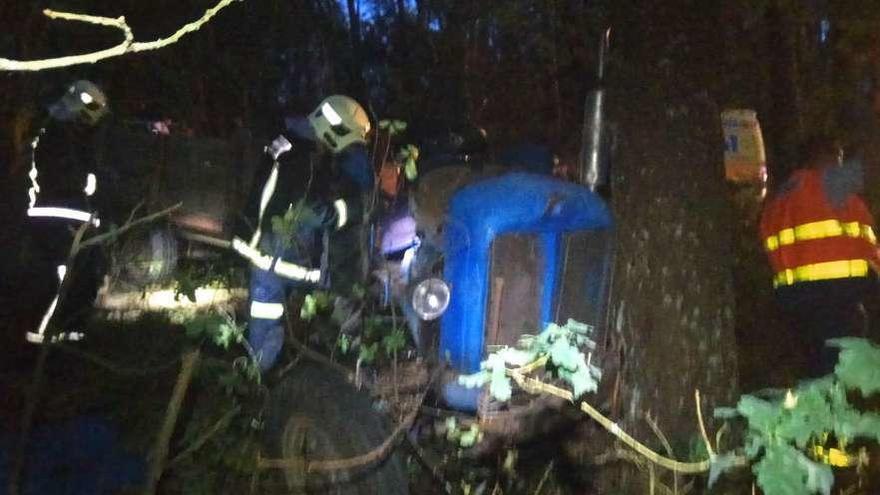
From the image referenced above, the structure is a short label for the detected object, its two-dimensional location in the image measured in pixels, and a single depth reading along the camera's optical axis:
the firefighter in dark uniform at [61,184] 5.07
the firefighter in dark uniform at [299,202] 5.19
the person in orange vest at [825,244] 4.65
